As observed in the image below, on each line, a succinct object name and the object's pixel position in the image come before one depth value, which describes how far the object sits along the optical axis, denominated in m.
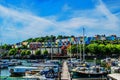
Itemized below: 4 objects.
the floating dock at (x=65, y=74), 16.22
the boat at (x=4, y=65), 28.85
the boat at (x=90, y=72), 18.44
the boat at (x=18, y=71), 21.47
